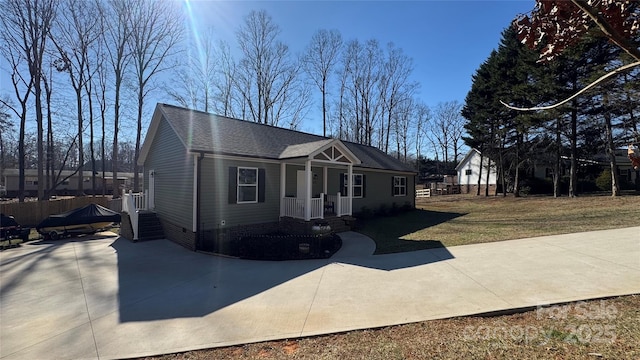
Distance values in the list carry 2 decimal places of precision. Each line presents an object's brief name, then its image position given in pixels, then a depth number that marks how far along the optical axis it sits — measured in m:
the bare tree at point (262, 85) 27.51
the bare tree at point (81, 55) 21.75
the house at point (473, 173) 29.03
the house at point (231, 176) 10.27
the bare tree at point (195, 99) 26.75
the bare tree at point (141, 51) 23.67
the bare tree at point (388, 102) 33.84
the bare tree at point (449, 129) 49.44
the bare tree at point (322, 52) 29.75
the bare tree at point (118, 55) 23.11
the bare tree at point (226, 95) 28.39
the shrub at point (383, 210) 17.08
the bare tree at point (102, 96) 24.23
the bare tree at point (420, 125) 46.94
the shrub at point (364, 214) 15.77
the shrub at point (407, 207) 18.92
